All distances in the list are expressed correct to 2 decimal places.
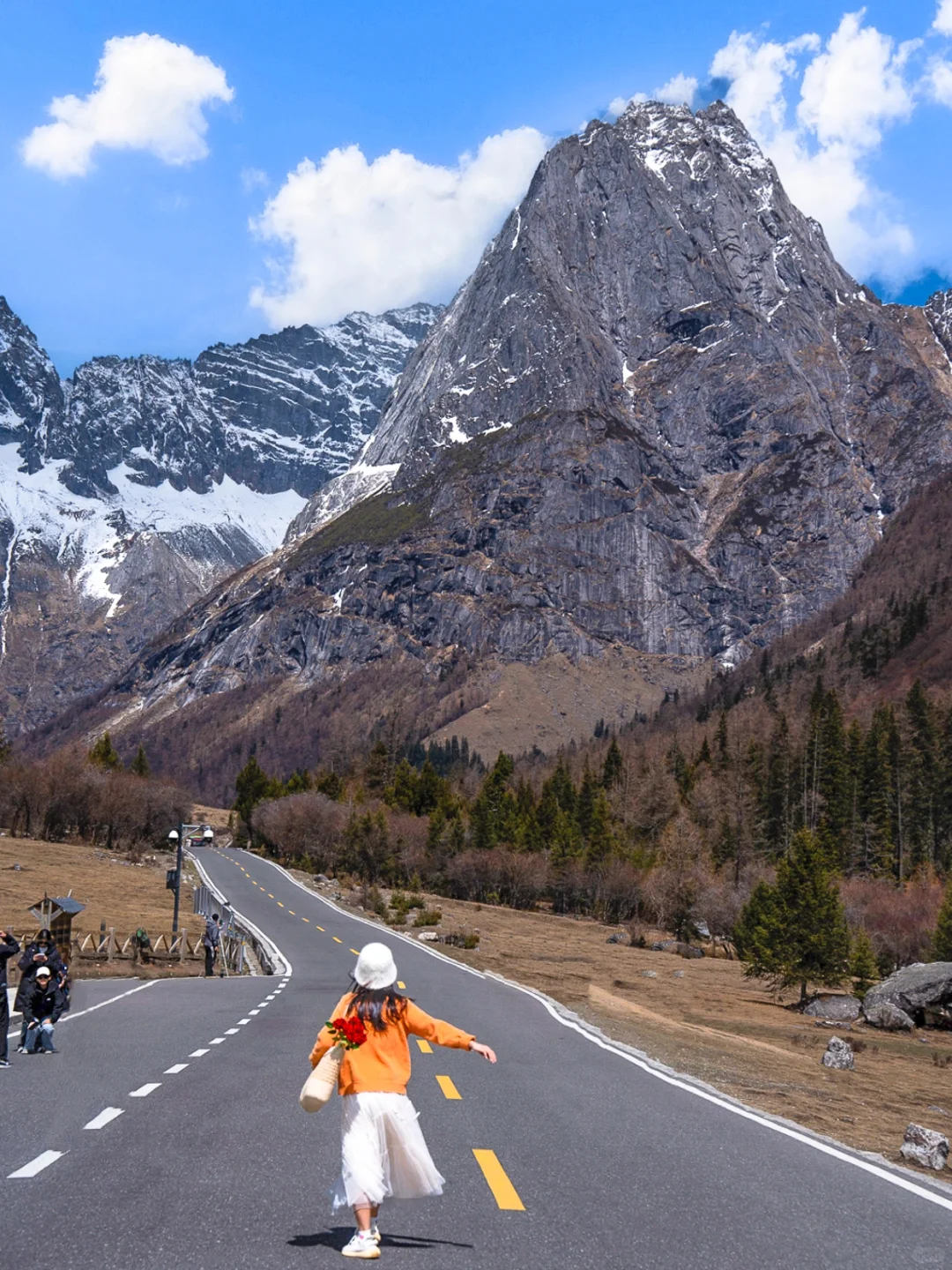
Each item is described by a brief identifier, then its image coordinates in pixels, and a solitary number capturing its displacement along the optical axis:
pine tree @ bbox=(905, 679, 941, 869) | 87.88
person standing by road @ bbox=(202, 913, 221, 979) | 36.59
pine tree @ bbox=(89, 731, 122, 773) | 123.06
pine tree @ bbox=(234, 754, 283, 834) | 132.75
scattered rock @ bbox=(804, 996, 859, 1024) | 43.88
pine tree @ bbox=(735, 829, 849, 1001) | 49.34
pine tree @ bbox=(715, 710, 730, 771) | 117.97
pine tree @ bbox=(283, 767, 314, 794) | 138.12
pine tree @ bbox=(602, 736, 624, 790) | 123.75
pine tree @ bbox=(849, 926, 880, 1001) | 53.44
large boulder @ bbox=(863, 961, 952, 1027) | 41.92
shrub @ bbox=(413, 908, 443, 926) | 65.94
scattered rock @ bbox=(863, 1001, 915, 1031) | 40.59
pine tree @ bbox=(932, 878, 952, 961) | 53.25
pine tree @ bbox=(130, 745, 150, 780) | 131.38
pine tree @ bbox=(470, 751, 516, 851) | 100.81
